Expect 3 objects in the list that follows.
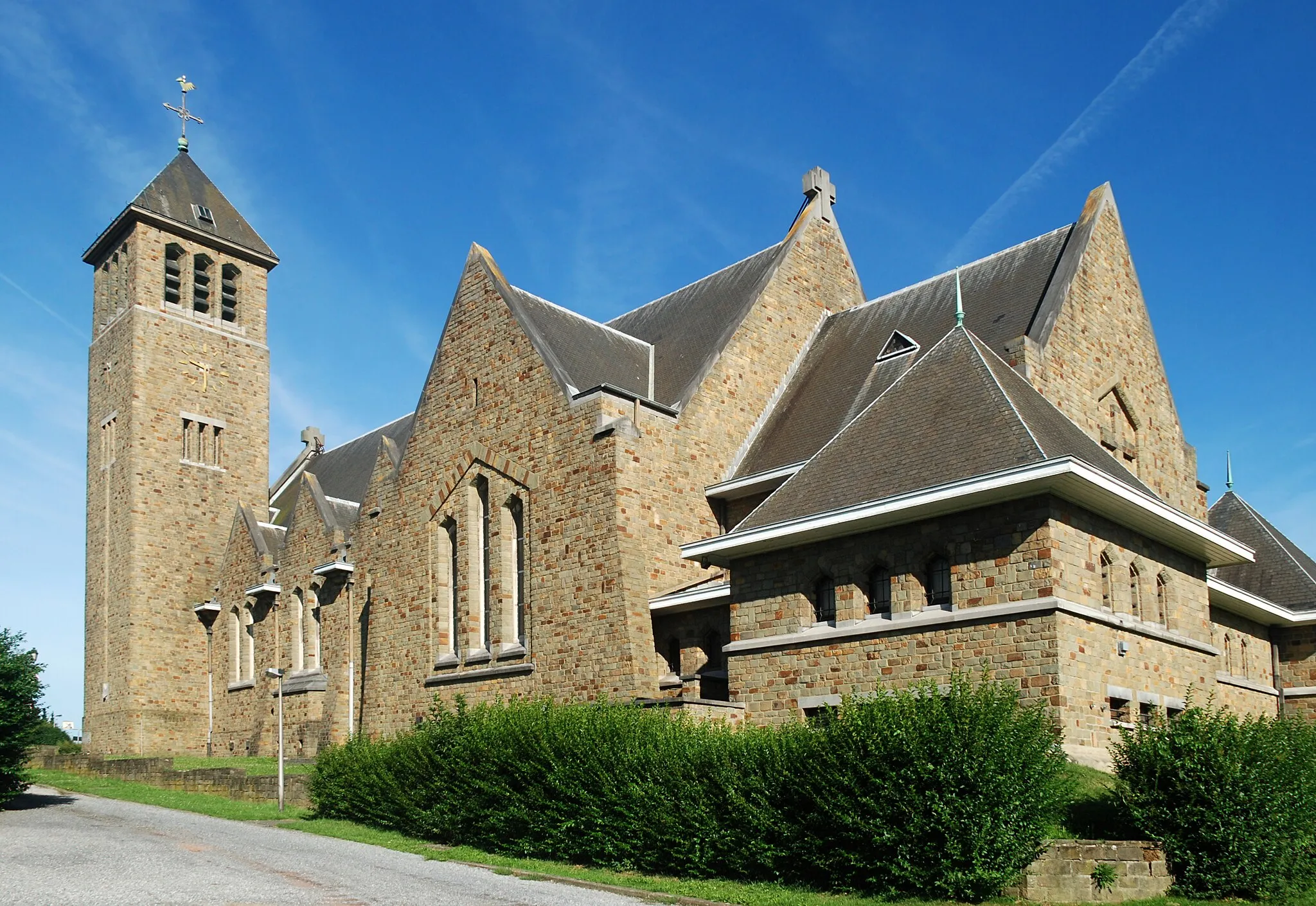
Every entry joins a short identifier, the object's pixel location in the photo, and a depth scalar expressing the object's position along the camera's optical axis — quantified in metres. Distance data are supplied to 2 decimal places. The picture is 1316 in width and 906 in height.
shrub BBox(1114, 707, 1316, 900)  13.73
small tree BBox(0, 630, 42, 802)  23.39
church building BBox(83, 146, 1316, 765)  19.19
